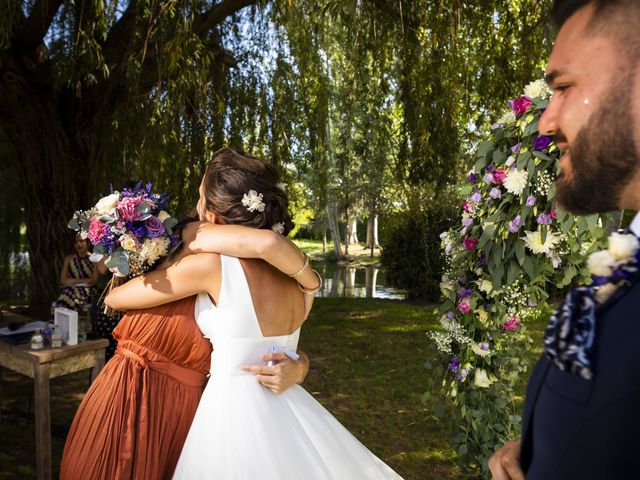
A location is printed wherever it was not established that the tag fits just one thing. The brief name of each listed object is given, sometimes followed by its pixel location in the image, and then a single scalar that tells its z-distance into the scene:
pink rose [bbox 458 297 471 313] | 2.66
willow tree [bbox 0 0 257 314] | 4.93
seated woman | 4.79
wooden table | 2.86
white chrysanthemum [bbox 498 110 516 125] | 2.34
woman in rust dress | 1.92
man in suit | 0.65
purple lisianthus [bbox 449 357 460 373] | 2.85
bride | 1.90
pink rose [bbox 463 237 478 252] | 2.56
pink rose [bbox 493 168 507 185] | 2.36
